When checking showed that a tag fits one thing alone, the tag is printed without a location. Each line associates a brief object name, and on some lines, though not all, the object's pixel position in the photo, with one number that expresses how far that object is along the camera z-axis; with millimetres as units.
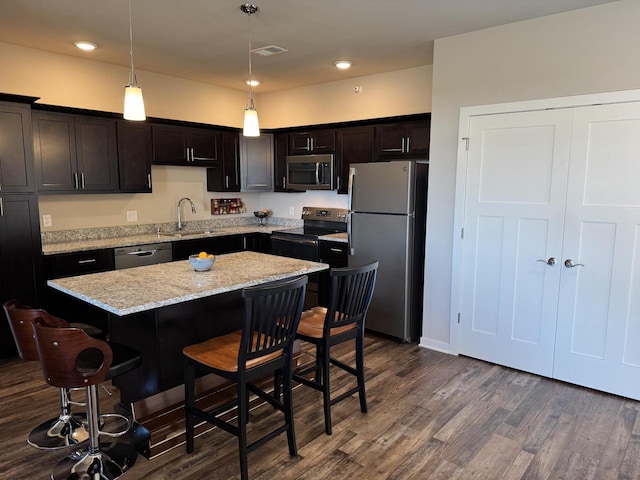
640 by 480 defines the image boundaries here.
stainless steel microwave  5133
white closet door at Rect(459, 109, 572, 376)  3291
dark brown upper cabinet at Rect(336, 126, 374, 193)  4770
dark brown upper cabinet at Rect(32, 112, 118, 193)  3941
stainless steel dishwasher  4242
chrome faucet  5316
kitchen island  2420
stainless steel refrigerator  4055
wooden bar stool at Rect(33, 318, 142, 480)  1909
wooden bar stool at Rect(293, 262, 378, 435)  2555
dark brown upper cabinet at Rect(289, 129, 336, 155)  5102
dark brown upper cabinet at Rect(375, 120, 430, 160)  4340
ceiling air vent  3998
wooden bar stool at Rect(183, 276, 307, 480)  2094
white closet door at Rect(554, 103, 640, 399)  2992
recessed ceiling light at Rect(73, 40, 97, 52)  3869
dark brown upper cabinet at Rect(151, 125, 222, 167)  4781
